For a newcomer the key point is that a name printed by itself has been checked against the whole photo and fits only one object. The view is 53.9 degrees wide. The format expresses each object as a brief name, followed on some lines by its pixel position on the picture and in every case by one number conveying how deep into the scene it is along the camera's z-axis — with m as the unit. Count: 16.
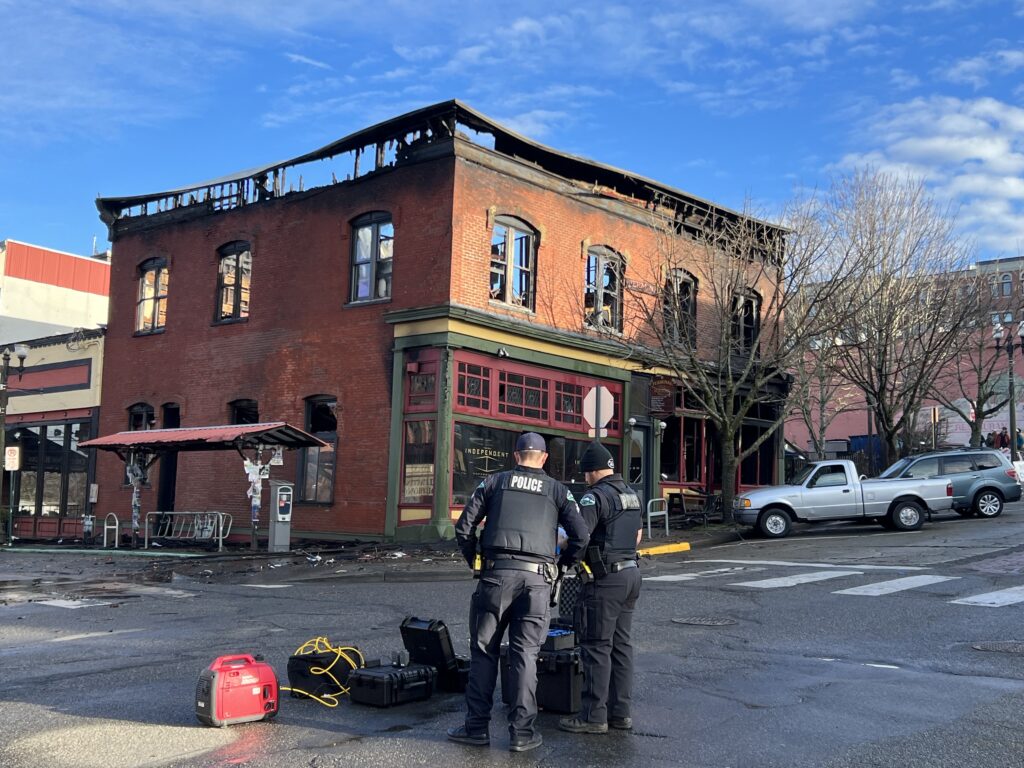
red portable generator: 6.37
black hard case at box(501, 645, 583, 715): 6.80
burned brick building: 21.41
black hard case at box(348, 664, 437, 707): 6.89
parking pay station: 20.02
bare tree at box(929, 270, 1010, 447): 28.89
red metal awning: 20.25
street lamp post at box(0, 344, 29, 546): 26.53
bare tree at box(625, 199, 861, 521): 23.28
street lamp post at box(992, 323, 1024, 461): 31.96
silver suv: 23.84
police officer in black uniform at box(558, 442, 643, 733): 6.38
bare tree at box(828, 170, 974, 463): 26.61
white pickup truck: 22.22
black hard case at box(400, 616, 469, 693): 7.30
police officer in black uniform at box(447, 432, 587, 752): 6.02
